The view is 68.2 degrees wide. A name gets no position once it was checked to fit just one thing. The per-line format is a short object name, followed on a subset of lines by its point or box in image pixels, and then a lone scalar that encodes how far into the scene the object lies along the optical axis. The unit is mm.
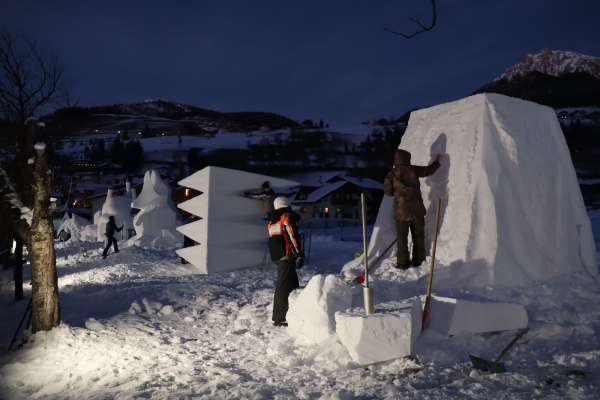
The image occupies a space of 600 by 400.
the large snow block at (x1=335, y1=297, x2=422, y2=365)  4070
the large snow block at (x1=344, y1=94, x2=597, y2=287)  6691
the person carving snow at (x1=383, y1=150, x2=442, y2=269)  7297
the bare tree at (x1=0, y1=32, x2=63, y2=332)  6234
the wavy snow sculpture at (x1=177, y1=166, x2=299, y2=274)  10242
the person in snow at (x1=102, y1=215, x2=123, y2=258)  15352
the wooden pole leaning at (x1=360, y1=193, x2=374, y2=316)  4242
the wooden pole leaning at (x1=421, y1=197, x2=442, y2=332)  4723
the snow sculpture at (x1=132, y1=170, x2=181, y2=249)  18484
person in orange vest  5742
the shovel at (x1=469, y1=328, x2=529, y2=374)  3742
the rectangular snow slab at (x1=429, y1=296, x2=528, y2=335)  4742
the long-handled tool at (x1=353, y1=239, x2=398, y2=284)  7879
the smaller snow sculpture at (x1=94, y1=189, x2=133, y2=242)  21984
